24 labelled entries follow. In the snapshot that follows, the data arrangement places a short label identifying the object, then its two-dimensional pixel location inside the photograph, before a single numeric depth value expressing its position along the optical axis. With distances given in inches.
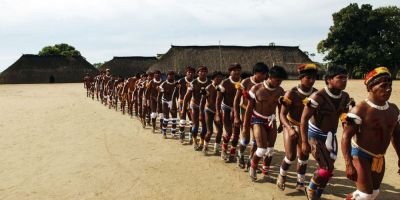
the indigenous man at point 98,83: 1049.2
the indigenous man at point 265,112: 270.5
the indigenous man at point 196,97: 406.6
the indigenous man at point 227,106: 344.5
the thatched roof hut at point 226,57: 2146.9
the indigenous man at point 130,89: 702.5
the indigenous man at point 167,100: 484.1
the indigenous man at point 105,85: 949.2
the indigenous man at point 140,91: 607.9
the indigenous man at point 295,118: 248.8
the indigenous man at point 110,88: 885.2
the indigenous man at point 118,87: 826.6
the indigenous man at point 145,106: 565.6
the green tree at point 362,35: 1824.6
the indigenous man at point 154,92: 524.1
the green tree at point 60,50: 3572.8
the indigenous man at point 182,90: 446.3
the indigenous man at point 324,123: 218.7
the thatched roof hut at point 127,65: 2751.0
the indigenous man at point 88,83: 1231.5
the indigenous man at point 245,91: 303.7
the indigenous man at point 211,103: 370.6
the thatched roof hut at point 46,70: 2635.3
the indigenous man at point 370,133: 172.7
